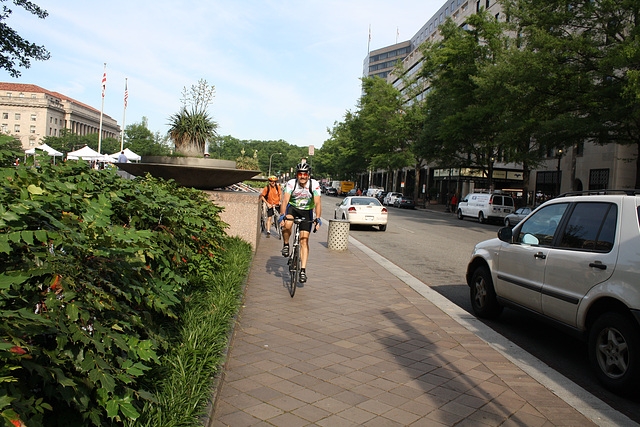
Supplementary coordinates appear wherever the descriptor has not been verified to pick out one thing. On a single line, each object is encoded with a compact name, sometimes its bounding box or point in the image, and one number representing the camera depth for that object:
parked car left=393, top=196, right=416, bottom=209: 47.25
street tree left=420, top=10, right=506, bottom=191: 31.86
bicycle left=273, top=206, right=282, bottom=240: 15.16
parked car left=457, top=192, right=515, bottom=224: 30.14
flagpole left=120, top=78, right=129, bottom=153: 47.31
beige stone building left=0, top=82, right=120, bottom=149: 103.00
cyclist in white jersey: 7.30
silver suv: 4.04
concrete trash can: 12.39
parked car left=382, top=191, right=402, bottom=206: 50.03
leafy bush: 1.80
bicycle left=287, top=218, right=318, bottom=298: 6.75
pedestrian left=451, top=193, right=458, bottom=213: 42.89
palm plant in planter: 10.77
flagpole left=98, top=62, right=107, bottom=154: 43.97
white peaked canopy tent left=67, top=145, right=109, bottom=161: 27.75
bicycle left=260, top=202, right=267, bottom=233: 14.69
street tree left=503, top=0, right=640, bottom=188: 19.91
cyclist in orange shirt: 14.33
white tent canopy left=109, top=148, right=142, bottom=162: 27.90
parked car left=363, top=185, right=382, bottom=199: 59.36
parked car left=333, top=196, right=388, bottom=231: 19.47
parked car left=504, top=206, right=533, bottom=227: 25.39
